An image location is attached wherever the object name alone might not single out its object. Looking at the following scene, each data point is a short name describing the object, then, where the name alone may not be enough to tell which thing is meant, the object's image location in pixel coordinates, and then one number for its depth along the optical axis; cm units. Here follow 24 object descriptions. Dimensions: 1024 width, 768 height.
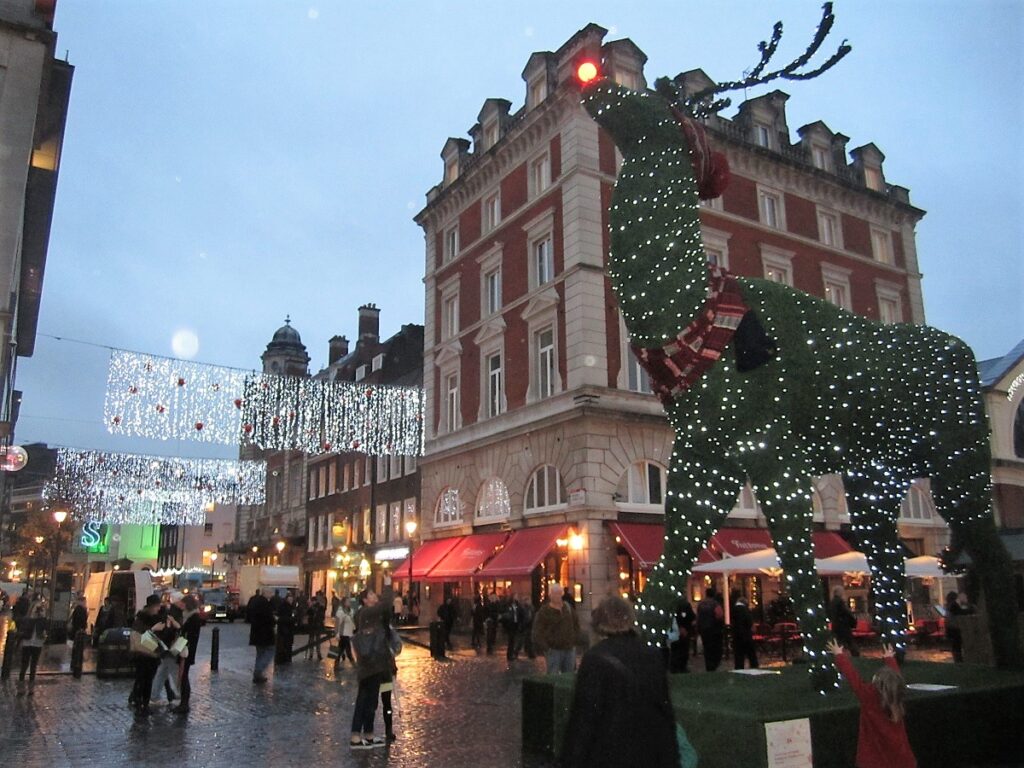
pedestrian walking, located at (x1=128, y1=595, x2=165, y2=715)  1145
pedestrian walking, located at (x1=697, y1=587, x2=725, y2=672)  1447
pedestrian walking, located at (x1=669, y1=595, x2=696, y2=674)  1380
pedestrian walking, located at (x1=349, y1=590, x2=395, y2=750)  907
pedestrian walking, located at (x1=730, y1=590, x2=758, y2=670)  1466
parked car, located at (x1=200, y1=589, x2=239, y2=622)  4319
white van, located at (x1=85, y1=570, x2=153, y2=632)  2691
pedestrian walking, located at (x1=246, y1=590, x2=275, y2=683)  1548
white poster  631
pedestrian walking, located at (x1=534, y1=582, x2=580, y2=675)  1183
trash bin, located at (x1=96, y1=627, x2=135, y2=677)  1694
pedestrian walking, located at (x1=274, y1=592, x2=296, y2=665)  1945
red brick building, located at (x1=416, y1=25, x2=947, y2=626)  2322
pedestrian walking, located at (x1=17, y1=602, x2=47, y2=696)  1592
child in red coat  545
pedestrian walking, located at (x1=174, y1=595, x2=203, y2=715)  1376
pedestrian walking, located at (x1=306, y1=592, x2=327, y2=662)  2802
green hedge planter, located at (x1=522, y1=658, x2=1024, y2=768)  654
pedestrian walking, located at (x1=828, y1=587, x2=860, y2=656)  1538
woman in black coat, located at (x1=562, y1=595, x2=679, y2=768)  367
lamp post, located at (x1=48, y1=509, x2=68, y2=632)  3086
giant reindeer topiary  754
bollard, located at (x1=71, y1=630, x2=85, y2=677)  1705
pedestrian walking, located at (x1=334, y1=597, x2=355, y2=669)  1912
